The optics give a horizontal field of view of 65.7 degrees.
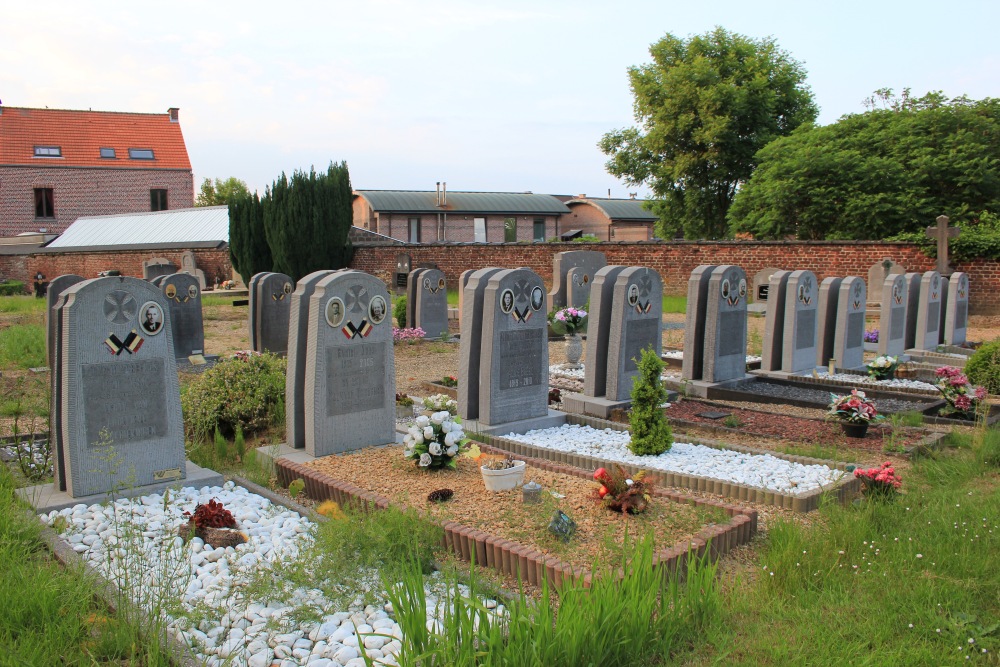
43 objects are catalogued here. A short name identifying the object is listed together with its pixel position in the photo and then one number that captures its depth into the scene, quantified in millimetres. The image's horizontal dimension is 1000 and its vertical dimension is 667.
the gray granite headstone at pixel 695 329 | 9148
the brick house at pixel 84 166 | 37250
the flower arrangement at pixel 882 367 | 9906
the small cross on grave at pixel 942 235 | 16438
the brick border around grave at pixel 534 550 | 3680
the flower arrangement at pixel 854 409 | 6762
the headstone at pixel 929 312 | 12445
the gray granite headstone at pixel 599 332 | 7961
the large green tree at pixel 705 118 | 28500
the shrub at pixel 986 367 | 8812
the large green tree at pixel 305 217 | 24547
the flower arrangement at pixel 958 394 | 7703
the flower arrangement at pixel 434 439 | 5367
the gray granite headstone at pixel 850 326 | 10758
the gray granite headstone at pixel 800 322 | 10094
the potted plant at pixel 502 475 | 4965
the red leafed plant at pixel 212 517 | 4336
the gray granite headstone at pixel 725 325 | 9039
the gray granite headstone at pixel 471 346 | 7133
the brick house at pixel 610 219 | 44656
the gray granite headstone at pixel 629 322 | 7871
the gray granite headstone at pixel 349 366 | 5879
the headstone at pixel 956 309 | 13383
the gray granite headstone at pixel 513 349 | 6984
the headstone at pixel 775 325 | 10219
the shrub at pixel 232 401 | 6809
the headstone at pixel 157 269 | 23469
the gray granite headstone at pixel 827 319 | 10945
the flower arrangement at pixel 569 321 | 11117
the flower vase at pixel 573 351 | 11234
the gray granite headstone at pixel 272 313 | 12602
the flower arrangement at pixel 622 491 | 4473
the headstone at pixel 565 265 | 16828
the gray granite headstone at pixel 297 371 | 6035
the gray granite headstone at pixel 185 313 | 12188
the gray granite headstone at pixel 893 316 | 11758
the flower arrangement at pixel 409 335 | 14117
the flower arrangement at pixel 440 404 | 6391
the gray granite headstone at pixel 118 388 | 4793
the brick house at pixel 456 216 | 38844
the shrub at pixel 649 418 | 6023
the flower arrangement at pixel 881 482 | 4916
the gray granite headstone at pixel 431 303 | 14797
